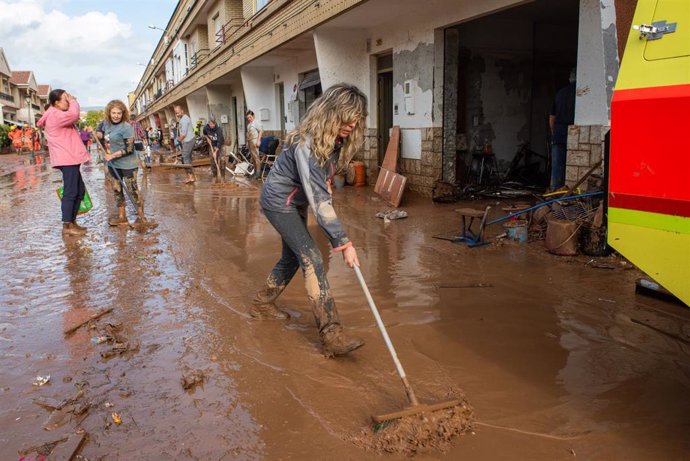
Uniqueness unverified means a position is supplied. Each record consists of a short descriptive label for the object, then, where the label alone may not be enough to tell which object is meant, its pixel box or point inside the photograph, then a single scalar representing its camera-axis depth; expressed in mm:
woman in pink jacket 7445
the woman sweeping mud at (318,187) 3422
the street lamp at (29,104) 39275
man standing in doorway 7637
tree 113800
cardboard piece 9713
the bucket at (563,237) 5852
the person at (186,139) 14180
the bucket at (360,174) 12578
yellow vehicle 2271
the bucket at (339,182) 12340
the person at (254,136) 15291
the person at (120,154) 7945
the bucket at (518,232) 6652
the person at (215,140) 14219
